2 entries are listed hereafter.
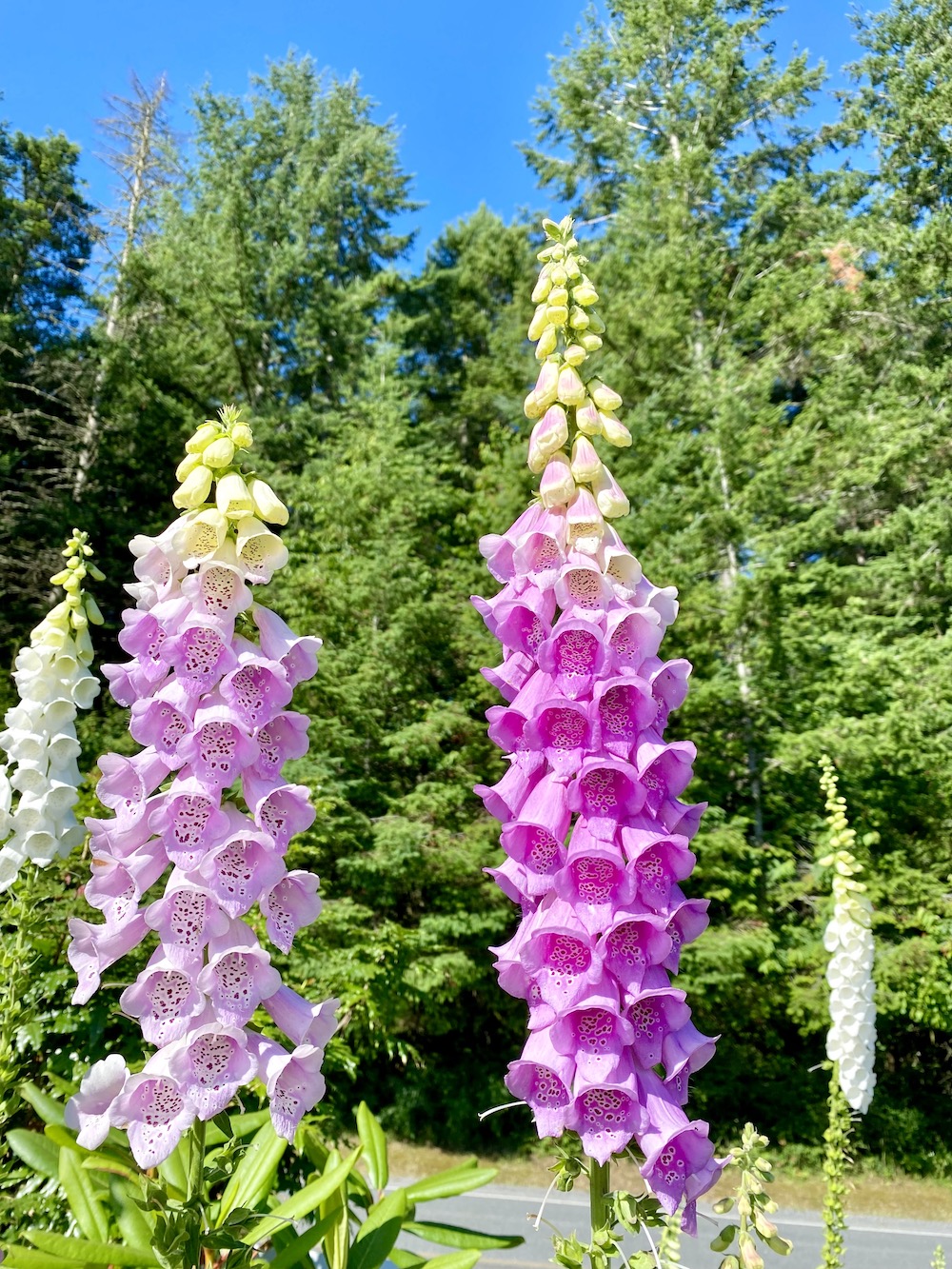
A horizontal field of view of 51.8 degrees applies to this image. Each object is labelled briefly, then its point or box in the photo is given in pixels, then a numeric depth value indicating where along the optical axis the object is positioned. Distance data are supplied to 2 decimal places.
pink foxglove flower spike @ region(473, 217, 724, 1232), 0.46
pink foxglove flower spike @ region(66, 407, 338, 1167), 0.48
